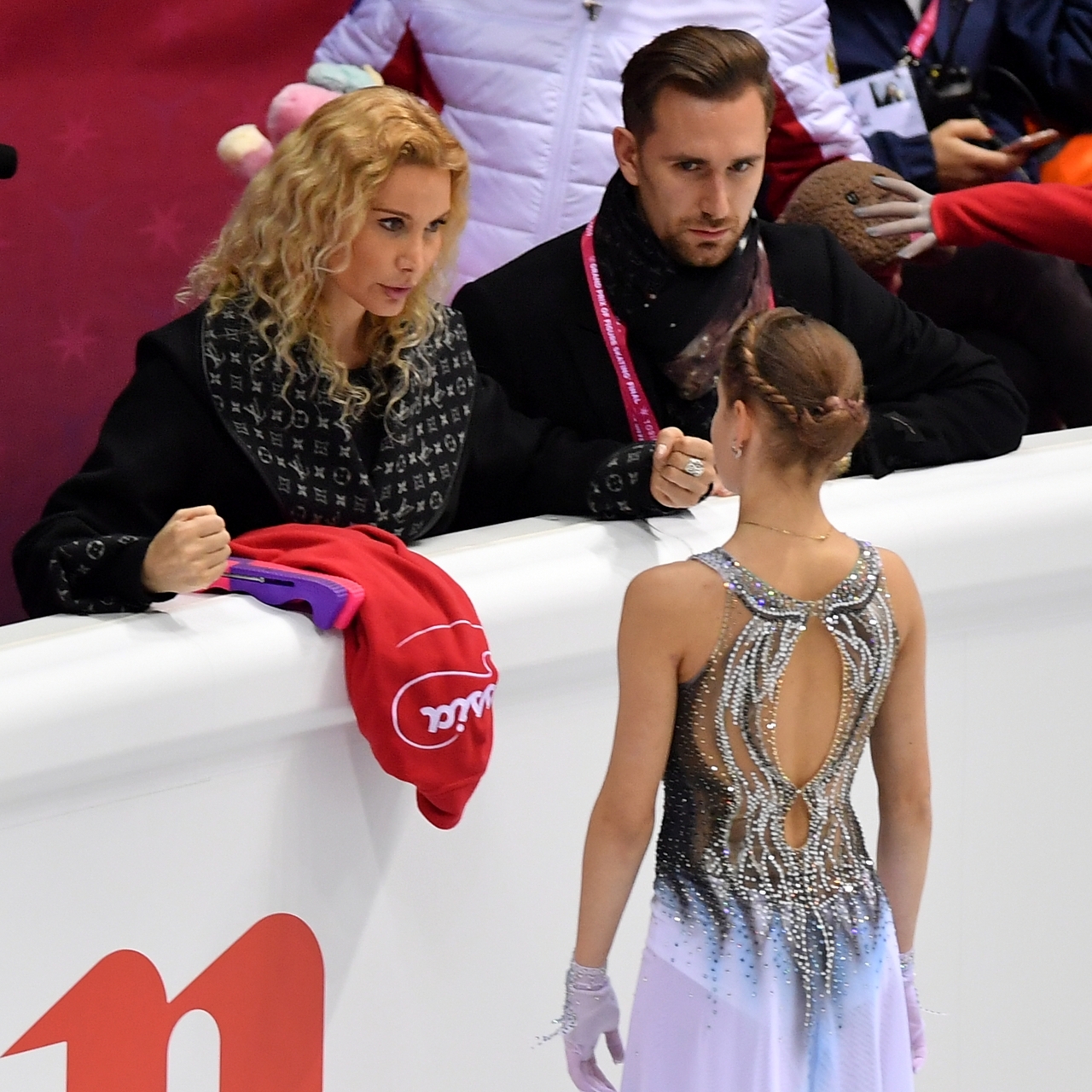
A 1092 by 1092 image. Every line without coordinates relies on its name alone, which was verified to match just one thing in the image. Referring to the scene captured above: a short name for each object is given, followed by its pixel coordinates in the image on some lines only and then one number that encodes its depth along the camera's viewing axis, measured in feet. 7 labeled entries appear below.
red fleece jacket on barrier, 62.77
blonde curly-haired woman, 63.26
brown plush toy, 65.27
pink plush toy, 64.85
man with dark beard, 64.11
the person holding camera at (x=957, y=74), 65.95
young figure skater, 62.09
